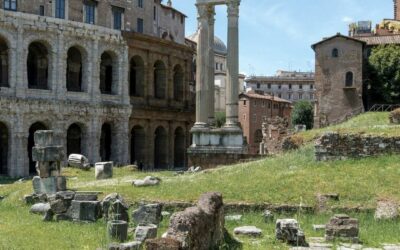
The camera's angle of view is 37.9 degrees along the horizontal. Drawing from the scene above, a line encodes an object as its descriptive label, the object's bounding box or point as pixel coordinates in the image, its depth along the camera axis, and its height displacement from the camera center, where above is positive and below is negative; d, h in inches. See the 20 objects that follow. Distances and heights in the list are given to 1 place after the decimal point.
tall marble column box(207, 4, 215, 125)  1081.0 +125.5
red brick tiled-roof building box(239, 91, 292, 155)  2891.2 +91.4
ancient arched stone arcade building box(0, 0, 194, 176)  1379.2 +129.1
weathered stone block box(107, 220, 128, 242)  462.6 -79.5
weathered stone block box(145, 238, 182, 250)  309.7 -60.5
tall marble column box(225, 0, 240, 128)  1051.9 +122.7
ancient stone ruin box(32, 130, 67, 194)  780.0 -45.6
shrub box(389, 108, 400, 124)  1135.5 +27.8
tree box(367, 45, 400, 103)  1804.9 +180.9
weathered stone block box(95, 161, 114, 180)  992.9 -67.9
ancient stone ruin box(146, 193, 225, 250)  329.4 -59.7
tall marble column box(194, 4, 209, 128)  1074.1 +122.5
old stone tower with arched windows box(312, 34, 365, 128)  1855.3 +172.1
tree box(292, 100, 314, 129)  2751.0 +76.3
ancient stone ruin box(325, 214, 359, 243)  455.5 -77.8
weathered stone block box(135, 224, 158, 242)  426.9 -75.4
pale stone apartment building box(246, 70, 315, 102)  4498.0 +351.4
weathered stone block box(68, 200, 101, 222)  588.7 -81.0
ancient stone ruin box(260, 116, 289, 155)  1605.6 -5.4
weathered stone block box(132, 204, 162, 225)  529.7 -76.8
